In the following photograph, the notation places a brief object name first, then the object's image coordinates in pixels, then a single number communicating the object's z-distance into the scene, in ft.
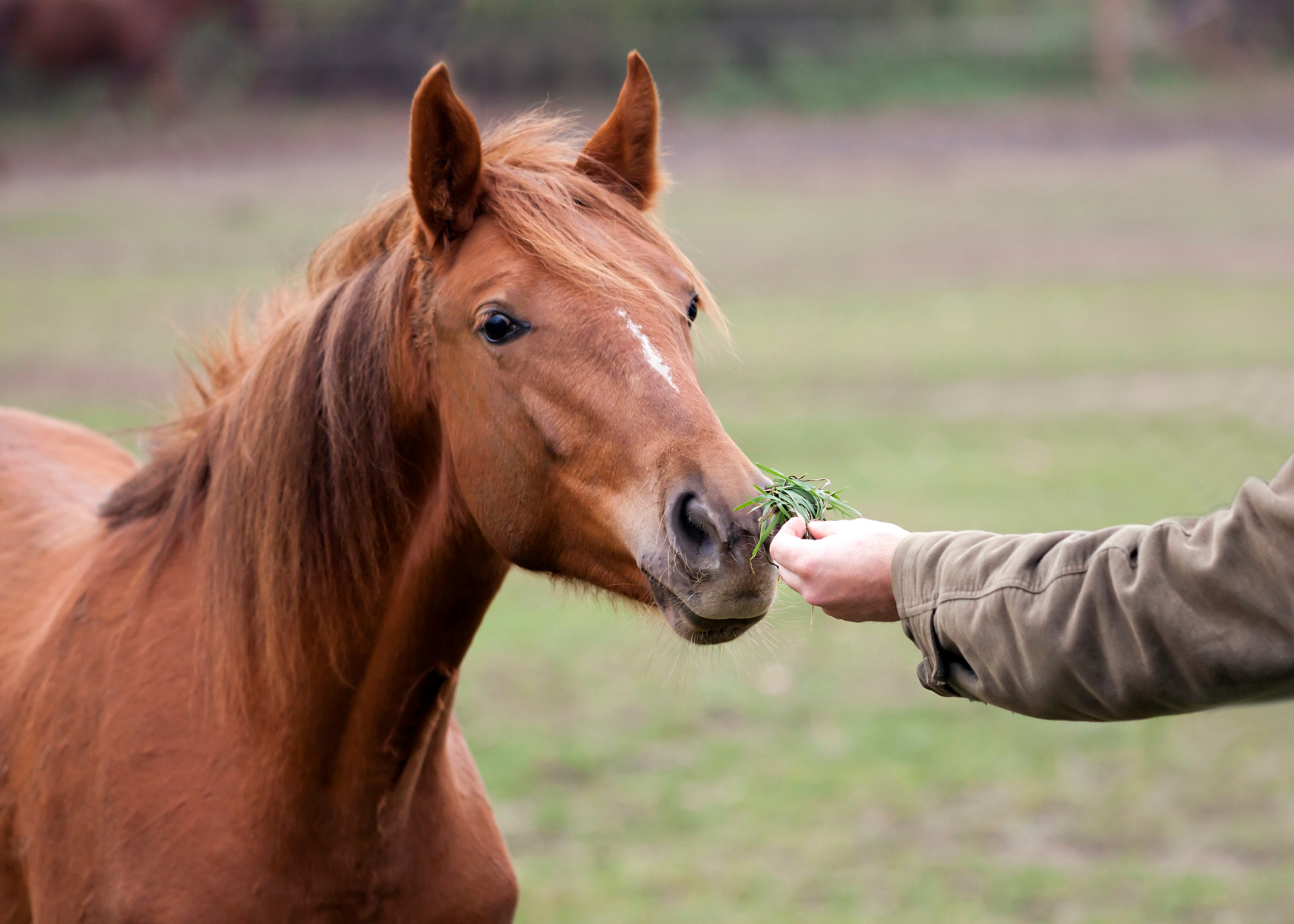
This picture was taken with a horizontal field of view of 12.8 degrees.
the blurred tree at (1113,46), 105.36
